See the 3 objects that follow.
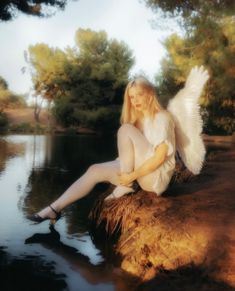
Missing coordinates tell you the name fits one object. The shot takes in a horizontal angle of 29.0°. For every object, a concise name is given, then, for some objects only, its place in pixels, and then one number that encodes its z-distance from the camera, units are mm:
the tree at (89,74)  34969
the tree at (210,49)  16641
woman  3562
